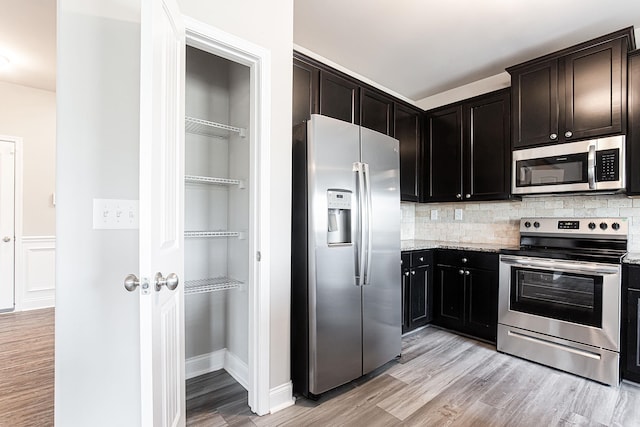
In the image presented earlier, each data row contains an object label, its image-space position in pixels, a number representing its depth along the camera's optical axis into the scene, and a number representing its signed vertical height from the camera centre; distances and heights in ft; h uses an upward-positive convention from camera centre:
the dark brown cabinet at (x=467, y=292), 9.57 -2.58
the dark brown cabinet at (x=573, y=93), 7.97 +3.44
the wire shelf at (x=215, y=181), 6.73 +0.80
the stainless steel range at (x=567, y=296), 7.45 -2.20
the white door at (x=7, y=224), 12.77 -0.41
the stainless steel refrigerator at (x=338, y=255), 6.60 -0.94
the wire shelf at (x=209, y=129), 6.95 +2.12
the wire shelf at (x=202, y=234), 6.90 -0.45
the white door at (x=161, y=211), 3.60 +0.04
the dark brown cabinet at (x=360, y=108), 8.11 +3.36
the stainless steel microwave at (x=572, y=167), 7.97 +1.33
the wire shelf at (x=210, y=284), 6.92 -1.71
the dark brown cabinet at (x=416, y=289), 10.05 -2.54
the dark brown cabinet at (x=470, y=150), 10.24 +2.32
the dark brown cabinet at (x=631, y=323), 7.18 -2.57
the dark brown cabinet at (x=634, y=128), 7.74 +2.19
